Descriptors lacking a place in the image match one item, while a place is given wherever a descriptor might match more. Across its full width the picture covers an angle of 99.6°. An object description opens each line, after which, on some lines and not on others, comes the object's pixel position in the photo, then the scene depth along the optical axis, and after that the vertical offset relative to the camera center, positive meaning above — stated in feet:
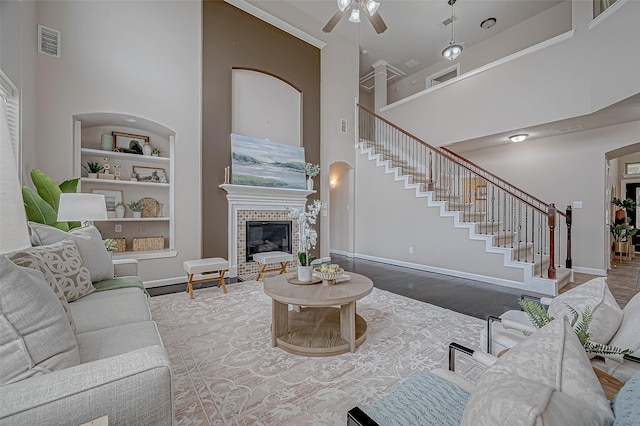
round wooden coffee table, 7.22 -3.36
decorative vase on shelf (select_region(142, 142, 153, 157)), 14.48 +3.29
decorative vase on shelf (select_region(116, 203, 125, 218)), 13.82 +0.00
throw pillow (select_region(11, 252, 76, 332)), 5.49 -1.15
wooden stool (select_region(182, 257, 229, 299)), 12.05 -2.56
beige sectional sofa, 2.53 -1.75
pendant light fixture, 17.37 +10.50
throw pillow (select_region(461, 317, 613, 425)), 1.65 -1.21
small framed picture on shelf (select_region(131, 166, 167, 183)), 14.83 +2.07
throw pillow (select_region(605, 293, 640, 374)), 3.89 -1.83
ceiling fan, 11.55 +8.91
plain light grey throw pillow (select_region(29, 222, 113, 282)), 7.30 -0.96
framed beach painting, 16.19 +3.09
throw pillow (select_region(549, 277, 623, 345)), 4.17 -1.57
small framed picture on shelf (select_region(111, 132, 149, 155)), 14.13 +3.61
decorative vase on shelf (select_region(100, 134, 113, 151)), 13.58 +3.46
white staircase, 13.61 -0.90
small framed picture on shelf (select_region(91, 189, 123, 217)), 13.87 +0.67
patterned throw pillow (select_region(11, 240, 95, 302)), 6.03 -1.33
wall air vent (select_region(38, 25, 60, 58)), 11.41 +7.26
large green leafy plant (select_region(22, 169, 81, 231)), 9.54 +0.41
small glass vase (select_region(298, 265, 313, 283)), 8.67 -1.98
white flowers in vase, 8.64 -0.85
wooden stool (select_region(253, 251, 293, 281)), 15.37 -2.71
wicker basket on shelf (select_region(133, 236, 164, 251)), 14.23 -1.72
